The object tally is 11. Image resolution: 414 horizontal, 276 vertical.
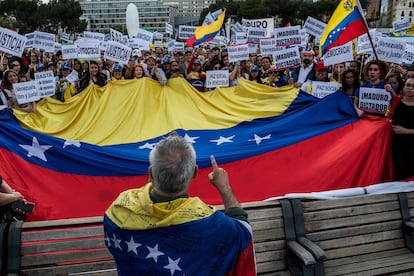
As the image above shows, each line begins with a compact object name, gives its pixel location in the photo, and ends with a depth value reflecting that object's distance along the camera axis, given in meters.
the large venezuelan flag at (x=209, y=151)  4.02
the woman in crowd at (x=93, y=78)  8.58
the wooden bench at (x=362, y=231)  3.29
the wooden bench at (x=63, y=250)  2.75
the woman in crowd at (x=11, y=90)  6.86
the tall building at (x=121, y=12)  164.50
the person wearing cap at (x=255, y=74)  9.44
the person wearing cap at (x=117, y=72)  8.70
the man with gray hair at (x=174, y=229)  1.79
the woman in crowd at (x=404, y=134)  4.28
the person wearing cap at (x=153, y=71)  8.43
